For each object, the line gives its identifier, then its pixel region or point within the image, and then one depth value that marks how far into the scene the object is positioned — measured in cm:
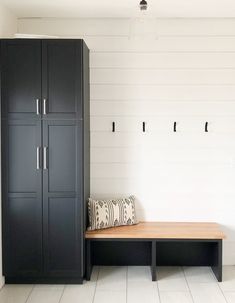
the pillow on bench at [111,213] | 434
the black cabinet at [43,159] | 404
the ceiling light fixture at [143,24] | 394
